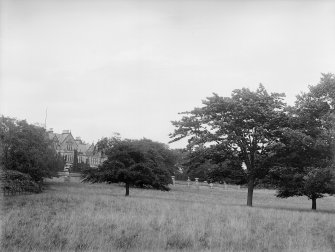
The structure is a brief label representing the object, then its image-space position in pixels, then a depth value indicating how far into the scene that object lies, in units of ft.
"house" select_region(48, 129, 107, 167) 356.79
